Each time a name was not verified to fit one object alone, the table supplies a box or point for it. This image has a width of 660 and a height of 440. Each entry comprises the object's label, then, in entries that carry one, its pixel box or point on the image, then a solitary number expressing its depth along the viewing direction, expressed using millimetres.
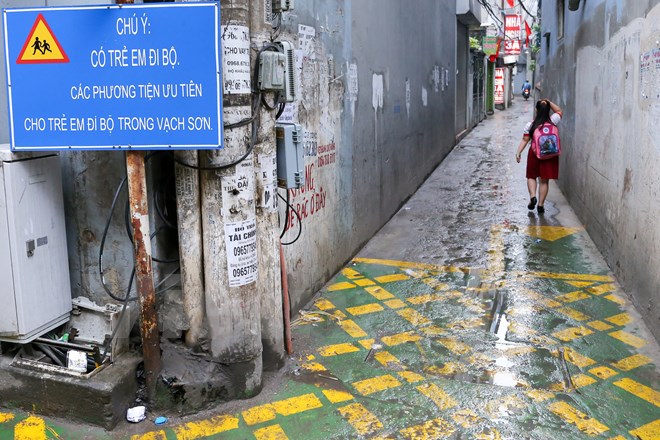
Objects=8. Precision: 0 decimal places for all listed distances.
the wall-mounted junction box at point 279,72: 4242
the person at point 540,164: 9602
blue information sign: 3754
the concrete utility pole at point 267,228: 4355
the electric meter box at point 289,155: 4645
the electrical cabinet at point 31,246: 3881
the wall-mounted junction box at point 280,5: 4555
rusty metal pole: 3922
